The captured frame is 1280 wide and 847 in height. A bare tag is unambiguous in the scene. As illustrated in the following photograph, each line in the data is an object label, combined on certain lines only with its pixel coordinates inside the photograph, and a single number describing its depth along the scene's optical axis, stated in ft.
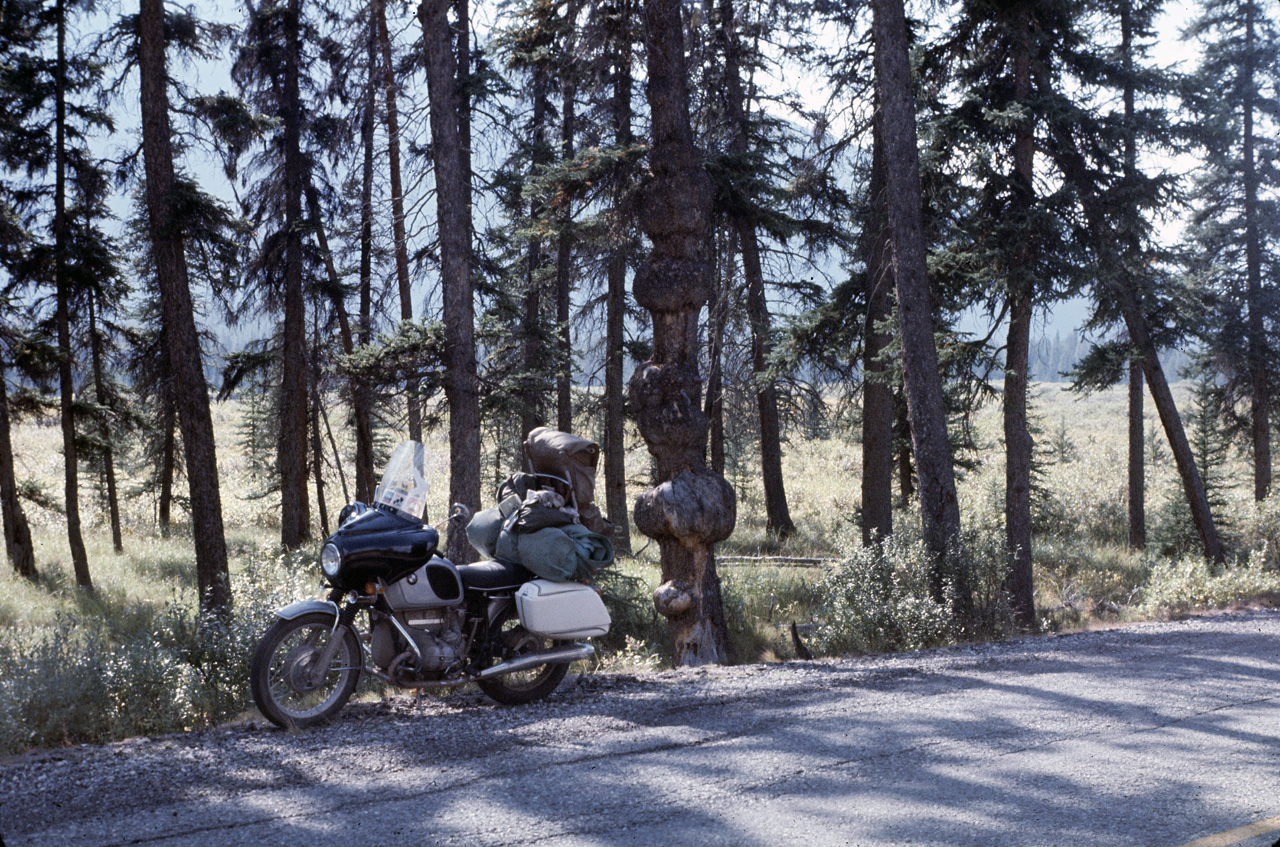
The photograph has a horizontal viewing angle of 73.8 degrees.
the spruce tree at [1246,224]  74.54
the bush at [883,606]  30.89
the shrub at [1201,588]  39.42
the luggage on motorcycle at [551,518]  20.42
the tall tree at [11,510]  57.98
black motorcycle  17.62
